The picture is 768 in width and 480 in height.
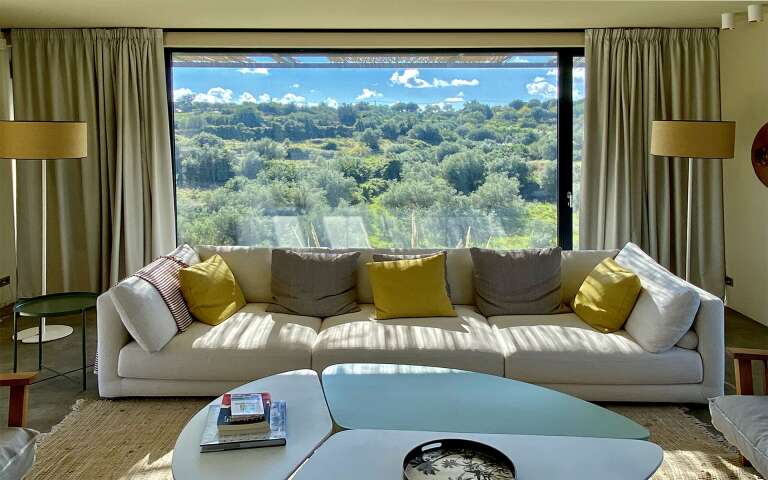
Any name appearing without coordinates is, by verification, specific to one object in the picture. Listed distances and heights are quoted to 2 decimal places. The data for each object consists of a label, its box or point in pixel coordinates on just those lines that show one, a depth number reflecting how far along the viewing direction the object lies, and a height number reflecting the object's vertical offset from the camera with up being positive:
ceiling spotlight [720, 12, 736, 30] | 5.51 +1.30
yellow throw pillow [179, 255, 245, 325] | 4.51 -0.43
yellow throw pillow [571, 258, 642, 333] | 4.36 -0.50
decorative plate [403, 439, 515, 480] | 2.58 -0.84
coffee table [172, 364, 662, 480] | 2.65 -0.81
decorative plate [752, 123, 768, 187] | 5.69 +0.37
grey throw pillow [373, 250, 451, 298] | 4.87 -0.27
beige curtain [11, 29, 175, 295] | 6.35 +0.47
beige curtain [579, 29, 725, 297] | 6.33 +0.46
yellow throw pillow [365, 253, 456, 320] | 4.63 -0.44
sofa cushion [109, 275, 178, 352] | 4.09 -0.49
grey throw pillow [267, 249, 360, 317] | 4.77 -0.41
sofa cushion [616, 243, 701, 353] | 4.03 -0.53
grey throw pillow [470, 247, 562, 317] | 4.73 -0.43
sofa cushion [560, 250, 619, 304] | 4.90 -0.36
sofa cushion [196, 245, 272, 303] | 5.00 -0.36
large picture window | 6.54 +0.54
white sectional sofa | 4.09 -0.74
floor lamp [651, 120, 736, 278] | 5.12 +0.44
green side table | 4.59 -0.51
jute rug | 3.43 -1.06
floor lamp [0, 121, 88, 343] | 4.98 +0.51
